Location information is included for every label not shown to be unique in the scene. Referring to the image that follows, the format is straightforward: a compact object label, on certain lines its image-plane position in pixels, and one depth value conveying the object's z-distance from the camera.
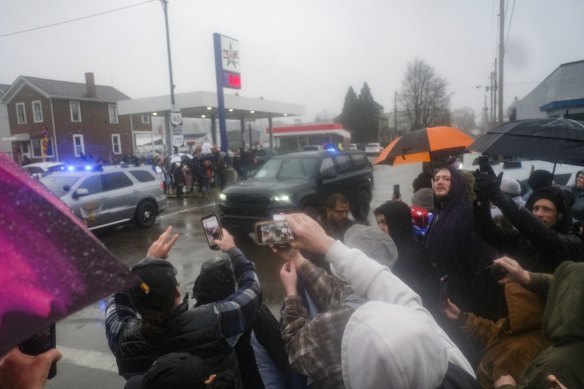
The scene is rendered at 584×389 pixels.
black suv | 8.07
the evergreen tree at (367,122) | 65.44
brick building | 34.09
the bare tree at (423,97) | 59.78
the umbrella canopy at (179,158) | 16.03
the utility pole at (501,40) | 18.01
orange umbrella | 5.11
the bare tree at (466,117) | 121.12
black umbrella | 3.08
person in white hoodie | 1.01
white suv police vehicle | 8.60
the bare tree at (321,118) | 141.60
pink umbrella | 0.59
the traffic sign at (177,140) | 17.11
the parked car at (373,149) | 45.66
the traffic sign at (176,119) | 16.70
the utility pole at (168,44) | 16.95
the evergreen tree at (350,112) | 65.94
